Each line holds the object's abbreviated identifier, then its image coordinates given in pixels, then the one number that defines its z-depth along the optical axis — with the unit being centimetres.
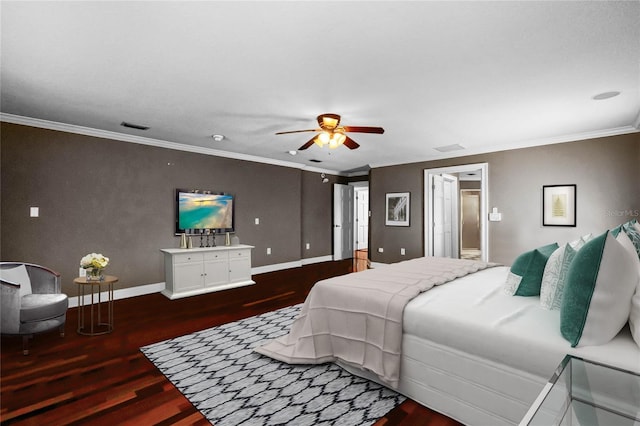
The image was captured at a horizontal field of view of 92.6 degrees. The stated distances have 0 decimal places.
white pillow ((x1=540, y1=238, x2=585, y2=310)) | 185
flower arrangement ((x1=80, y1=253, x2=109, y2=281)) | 321
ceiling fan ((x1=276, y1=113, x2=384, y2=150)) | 353
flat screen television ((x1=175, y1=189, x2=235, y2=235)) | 523
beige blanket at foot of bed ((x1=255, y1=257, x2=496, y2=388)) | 208
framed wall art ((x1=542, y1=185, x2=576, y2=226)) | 464
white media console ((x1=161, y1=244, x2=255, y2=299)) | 468
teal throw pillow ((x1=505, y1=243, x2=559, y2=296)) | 216
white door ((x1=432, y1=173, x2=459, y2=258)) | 645
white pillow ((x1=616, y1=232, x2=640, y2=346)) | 136
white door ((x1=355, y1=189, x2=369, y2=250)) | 1012
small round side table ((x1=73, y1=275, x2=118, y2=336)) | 321
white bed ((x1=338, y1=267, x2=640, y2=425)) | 147
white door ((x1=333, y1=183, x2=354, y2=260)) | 826
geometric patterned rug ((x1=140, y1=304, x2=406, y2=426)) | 190
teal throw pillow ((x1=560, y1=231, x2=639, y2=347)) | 140
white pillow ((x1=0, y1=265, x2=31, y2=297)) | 297
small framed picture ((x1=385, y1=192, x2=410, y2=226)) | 666
